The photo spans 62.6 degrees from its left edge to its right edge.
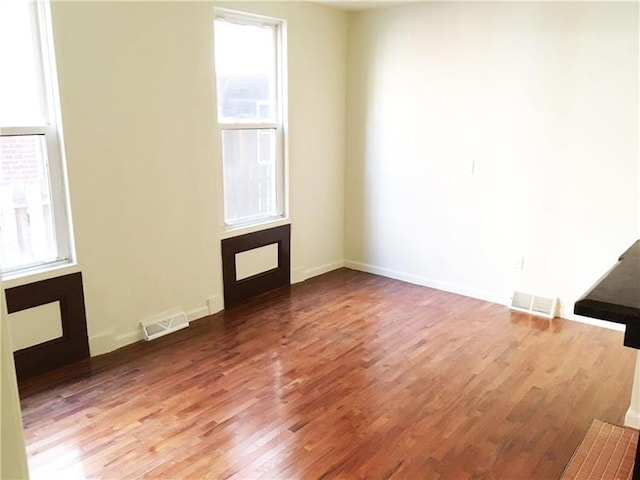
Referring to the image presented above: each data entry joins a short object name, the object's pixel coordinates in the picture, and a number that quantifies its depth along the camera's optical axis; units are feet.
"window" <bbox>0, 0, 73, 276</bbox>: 9.64
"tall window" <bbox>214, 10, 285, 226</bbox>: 13.37
